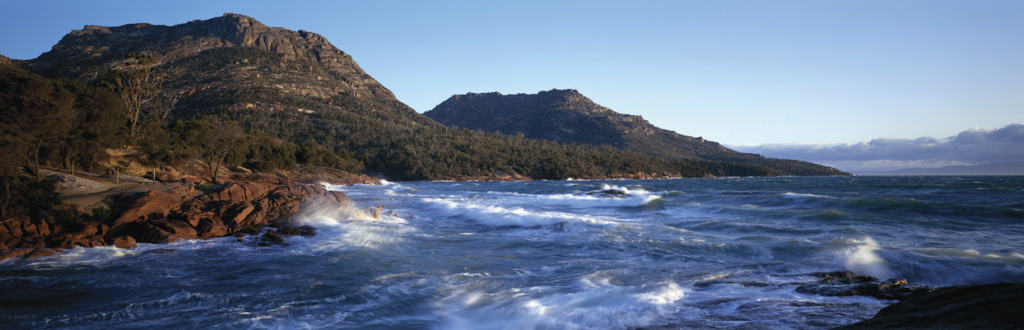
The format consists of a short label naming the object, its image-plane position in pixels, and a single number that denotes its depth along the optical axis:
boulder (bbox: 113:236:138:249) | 13.56
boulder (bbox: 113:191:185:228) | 16.06
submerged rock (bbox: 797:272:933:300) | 7.35
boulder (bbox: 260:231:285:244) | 15.14
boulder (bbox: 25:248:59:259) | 12.04
